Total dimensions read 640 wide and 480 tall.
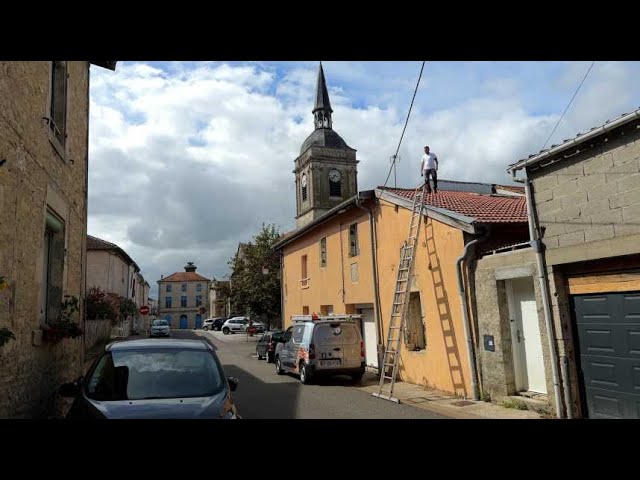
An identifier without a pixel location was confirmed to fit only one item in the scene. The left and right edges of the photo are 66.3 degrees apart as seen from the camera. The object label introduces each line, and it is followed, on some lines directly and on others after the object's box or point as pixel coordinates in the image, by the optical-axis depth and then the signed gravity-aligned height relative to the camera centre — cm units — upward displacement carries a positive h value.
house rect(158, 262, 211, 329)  7994 +393
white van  1316 -87
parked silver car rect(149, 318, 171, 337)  4101 -46
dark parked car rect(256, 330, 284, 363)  1977 -106
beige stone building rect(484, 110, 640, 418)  703 +42
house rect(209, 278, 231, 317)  3809 +233
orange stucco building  1068 +143
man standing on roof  1312 +389
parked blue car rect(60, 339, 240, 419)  466 -62
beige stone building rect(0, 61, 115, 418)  579 +161
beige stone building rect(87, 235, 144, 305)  3441 +443
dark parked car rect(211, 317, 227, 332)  5377 -23
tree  3341 +262
